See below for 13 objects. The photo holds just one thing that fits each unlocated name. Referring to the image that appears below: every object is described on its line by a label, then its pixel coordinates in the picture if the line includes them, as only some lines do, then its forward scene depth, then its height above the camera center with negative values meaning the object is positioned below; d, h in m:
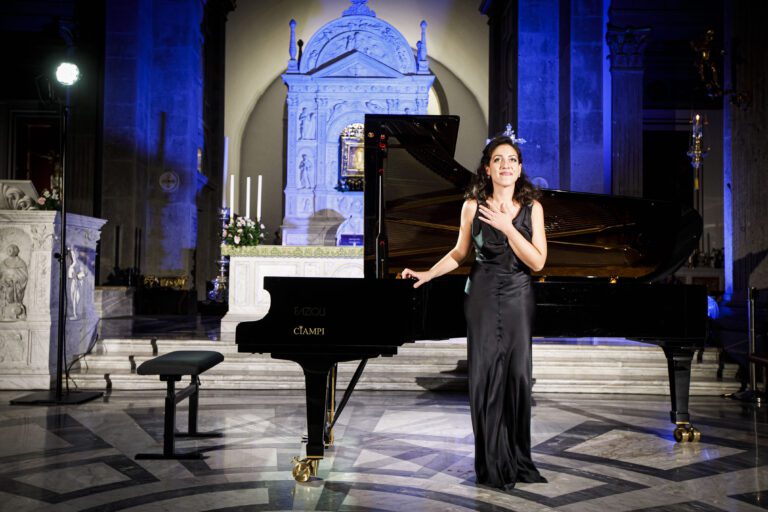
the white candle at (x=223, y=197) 13.49 +1.66
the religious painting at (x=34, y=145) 12.34 +2.28
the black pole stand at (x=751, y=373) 5.70 -0.83
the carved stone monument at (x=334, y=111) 13.61 +3.23
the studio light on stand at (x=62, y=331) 5.22 -0.47
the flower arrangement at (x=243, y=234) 7.71 +0.44
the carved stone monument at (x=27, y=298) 5.91 -0.23
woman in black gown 3.08 -0.20
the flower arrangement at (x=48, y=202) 5.99 +0.61
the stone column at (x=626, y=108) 10.55 +2.69
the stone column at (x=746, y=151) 6.57 +1.23
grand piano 3.21 -0.05
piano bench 3.68 -0.55
